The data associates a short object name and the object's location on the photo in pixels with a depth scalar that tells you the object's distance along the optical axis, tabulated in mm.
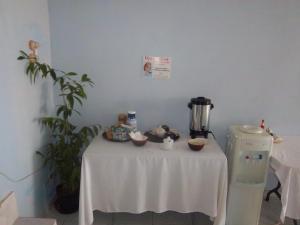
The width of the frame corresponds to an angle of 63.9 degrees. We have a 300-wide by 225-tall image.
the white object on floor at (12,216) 1428
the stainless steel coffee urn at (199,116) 2178
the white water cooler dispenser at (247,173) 1906
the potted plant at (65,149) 2061
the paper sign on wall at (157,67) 2312
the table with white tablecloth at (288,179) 1746
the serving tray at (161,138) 2130
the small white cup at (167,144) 1939
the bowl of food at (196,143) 1905
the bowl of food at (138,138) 1974
